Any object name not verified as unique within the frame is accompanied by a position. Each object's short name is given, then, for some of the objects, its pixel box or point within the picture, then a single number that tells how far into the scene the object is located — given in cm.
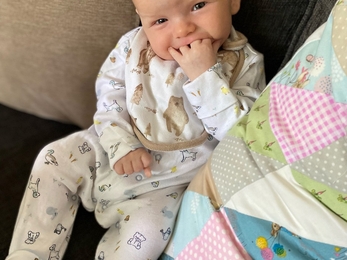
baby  80
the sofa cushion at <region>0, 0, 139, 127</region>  99
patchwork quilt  59
